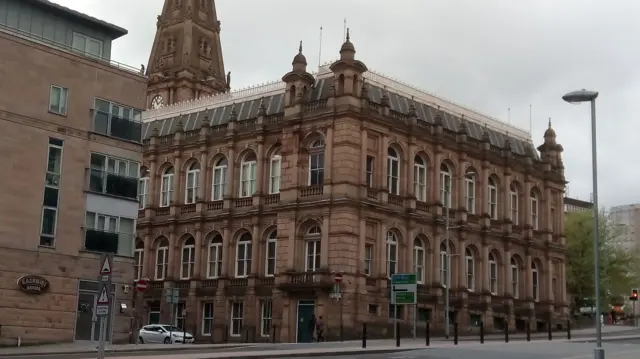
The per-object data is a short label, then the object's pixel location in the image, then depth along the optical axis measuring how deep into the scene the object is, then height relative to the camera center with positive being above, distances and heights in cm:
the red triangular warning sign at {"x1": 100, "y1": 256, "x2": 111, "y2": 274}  2318 +120
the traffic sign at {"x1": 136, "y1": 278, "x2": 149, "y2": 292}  4181 +134
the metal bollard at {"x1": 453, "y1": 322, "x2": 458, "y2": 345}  4028 -59
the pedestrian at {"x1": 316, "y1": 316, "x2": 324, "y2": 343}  4958 -76
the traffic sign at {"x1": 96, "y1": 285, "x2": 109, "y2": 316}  2295 +23
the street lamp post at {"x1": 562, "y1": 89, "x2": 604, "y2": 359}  2248 +493
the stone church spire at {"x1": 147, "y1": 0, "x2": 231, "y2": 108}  8712 +2669
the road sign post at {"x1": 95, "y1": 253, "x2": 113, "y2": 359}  2298 +39
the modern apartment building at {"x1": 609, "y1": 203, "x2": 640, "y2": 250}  15590 +1979
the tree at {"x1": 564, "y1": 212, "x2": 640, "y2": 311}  8094 +576
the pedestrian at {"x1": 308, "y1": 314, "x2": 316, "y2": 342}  5140 -45
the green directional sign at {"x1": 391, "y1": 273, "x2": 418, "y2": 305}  4050 +146
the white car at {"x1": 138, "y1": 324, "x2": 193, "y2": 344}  5356 -133
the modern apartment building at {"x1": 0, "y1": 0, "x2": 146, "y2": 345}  3900 +671
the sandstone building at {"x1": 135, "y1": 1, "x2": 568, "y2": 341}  5347 +736
